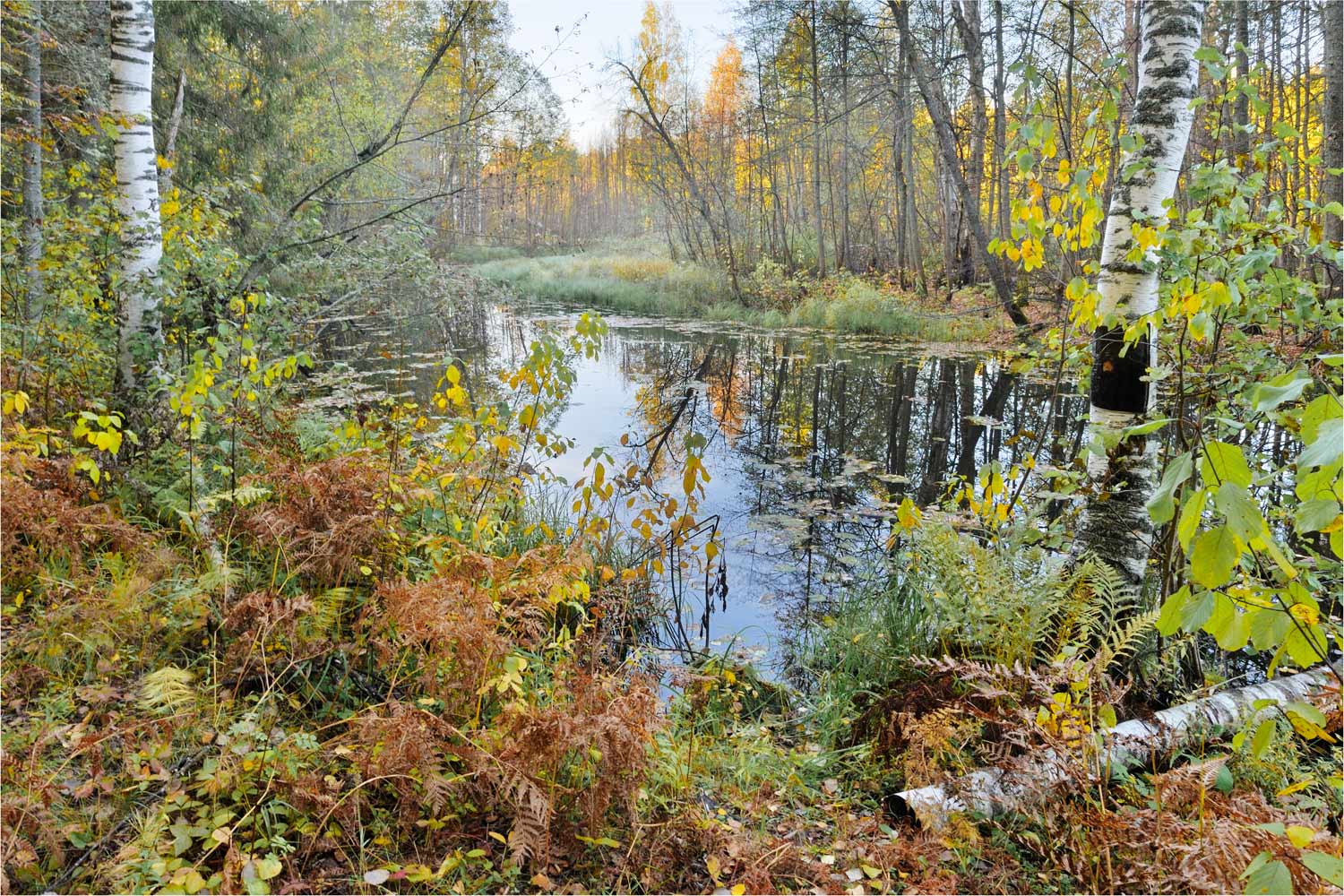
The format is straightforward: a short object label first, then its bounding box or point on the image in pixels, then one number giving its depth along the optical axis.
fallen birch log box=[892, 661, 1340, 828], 2.40
